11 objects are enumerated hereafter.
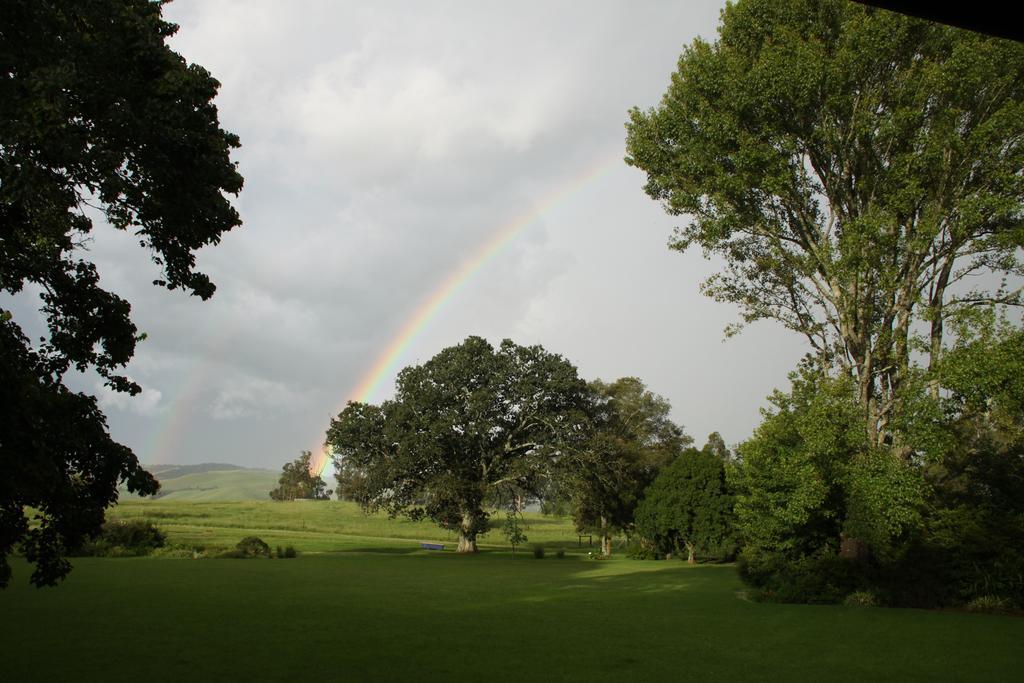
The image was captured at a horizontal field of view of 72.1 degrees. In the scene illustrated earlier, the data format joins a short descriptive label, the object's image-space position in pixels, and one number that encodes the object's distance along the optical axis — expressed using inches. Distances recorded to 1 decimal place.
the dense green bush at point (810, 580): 789.2
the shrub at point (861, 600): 773.3
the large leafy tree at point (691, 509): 1505.9
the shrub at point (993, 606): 727.7
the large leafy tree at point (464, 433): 1780.3
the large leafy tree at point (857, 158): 788.6
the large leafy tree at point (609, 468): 1759.4
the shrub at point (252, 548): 1498.2
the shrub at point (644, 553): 1723.3
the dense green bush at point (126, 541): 1412.4
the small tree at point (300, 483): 5172.2
